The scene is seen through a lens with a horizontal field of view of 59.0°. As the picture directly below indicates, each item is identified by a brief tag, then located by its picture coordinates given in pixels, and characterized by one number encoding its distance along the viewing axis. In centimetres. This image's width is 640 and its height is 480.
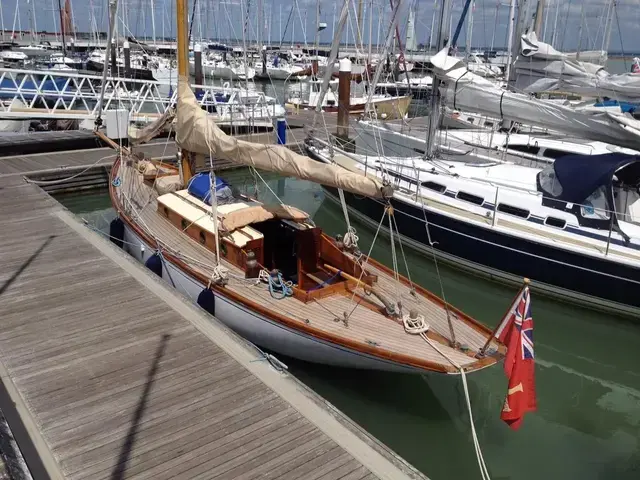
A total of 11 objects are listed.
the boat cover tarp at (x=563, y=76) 1547
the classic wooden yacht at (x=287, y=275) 804
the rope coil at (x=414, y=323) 821
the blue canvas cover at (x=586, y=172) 1225
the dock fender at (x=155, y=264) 1089
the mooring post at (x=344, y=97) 2583
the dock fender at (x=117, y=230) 1305
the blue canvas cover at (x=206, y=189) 1161
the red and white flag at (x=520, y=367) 661
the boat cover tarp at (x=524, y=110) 1269
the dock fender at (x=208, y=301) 948
